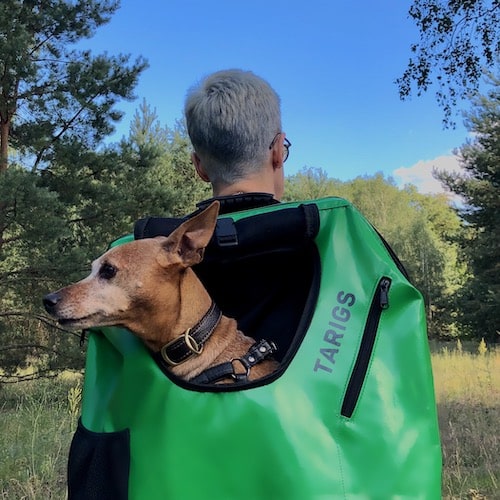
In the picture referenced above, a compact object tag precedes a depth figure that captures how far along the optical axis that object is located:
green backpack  1.36
